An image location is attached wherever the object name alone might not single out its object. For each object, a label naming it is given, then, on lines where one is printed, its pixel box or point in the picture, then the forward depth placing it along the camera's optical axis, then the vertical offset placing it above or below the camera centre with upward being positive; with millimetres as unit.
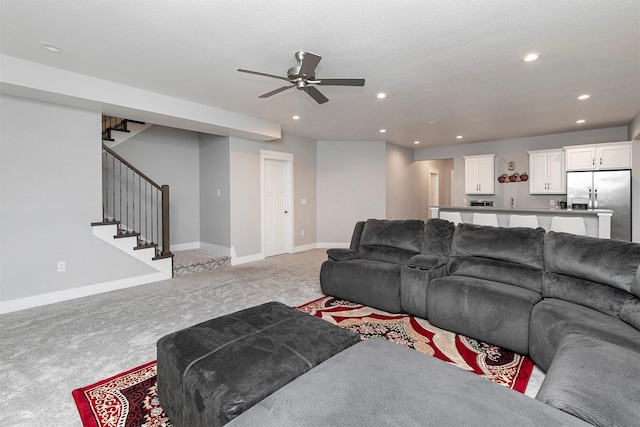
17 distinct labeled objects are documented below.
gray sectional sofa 1317 -745
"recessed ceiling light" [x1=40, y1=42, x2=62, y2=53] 2859 +1546
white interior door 6555 +25
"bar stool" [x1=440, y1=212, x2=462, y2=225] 5219 -179
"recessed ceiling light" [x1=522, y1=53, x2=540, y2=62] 3035 +1497
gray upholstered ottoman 1327 -773
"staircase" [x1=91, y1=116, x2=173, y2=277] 4406 -42
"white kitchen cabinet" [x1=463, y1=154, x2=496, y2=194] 7500 +784
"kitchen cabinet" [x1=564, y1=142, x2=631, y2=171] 5632 +921
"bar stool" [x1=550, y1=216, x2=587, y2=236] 3918 -265
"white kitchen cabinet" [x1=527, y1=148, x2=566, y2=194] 6473 +713
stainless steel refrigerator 5602 +197
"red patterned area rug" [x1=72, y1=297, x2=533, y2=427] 1802 -1198
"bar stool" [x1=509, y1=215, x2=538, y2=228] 4371 -232
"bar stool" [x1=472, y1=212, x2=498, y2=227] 4668 -212
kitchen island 4035 -165
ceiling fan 2615 +1220
